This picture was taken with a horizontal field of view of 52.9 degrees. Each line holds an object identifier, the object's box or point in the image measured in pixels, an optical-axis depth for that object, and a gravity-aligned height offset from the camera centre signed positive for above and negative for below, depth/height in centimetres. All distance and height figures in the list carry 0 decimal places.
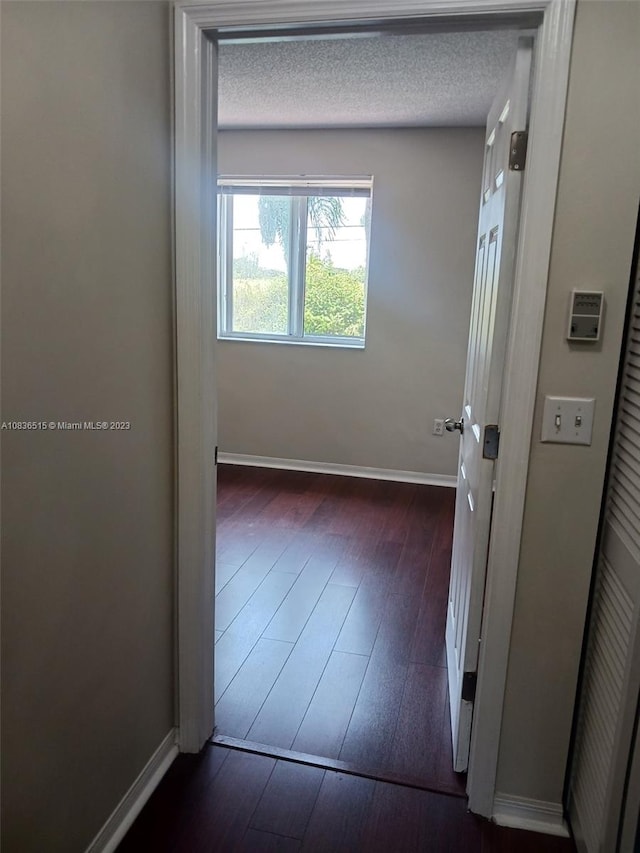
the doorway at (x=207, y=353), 142 -11
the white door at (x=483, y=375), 153 -17
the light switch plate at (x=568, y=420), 150 -24
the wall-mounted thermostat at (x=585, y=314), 144 +0
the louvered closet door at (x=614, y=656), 135 -75
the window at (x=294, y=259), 438 +32
